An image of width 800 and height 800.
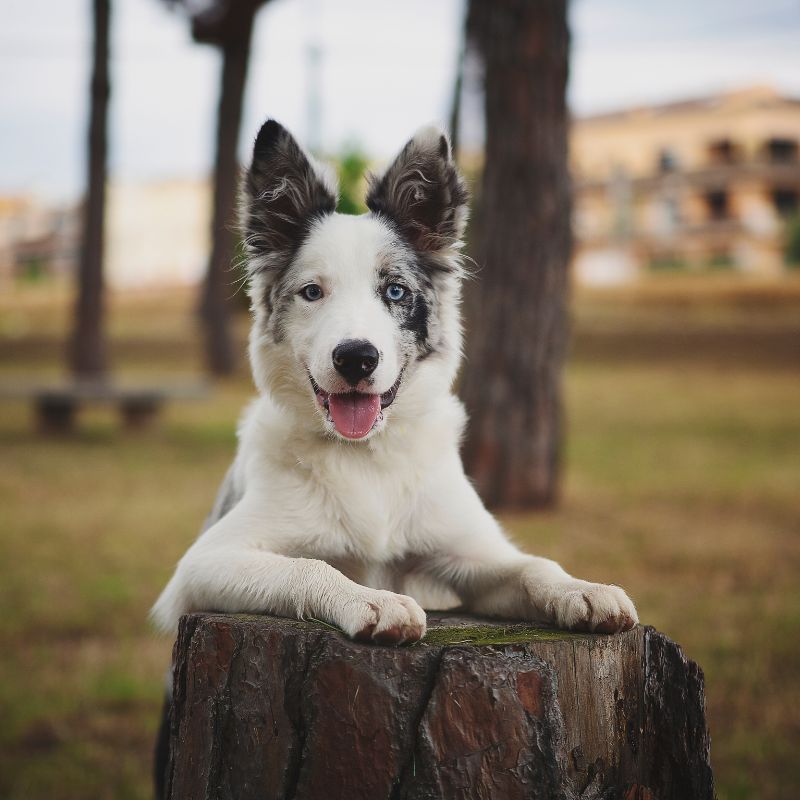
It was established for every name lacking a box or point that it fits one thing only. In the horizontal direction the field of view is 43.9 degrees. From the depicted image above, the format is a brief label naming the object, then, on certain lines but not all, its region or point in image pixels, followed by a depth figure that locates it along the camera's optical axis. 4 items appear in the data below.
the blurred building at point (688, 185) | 30.31
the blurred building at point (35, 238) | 42.81
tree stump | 2.52
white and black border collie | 3.09
